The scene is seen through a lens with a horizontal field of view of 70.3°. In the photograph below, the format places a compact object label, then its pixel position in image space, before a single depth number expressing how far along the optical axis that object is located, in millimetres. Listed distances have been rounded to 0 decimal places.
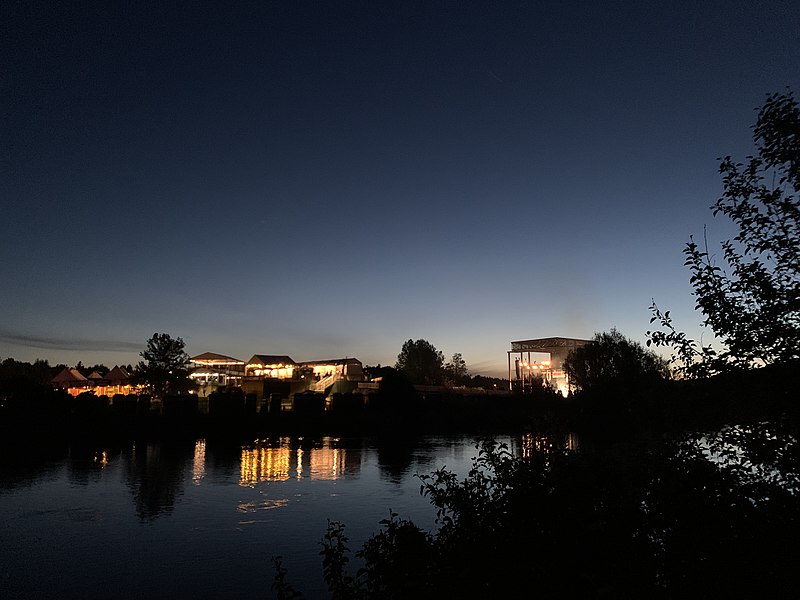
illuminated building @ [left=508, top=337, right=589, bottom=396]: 75125
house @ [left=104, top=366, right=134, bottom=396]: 66000
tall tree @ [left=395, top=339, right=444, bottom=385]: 124812
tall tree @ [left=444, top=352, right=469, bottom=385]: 130650
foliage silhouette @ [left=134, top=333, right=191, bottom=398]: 63688
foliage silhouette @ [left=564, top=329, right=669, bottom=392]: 62625
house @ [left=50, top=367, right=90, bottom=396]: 68875
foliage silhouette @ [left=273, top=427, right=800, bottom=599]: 4918
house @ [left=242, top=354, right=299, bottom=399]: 75900
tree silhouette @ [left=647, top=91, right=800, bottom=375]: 5406
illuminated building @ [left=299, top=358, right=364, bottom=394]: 65000
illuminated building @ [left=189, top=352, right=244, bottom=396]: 78188
